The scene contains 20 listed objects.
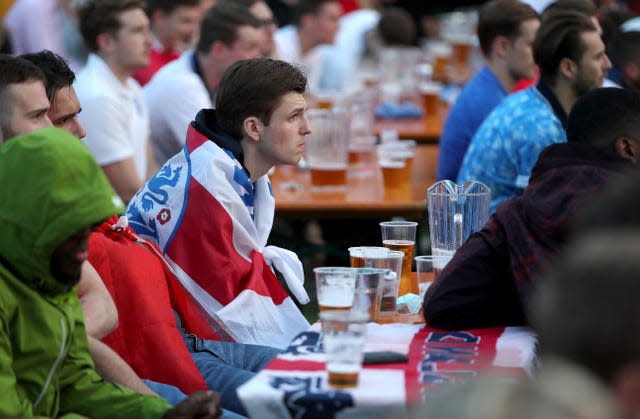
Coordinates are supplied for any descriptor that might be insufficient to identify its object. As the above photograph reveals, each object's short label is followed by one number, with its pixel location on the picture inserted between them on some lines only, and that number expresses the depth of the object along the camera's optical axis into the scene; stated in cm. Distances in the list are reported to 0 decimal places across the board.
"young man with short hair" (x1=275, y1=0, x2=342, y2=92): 1830
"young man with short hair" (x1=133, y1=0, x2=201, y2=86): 1519
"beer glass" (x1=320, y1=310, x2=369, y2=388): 450
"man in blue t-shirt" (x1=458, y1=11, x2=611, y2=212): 890
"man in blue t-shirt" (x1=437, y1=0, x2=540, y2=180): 1094
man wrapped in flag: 676
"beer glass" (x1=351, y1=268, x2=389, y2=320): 552
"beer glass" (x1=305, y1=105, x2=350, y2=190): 1043
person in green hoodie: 454
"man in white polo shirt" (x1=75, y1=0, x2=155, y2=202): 1060
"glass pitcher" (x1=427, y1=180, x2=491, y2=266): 674
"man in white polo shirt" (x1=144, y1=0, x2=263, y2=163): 1170
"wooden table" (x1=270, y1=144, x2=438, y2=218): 972
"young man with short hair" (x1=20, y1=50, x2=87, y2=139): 655
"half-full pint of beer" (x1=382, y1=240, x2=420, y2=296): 649
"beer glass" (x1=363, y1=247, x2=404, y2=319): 597
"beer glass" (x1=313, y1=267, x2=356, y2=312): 527
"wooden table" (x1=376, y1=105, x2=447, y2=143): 1409
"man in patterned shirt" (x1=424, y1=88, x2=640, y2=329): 541
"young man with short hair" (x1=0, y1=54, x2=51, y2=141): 602
